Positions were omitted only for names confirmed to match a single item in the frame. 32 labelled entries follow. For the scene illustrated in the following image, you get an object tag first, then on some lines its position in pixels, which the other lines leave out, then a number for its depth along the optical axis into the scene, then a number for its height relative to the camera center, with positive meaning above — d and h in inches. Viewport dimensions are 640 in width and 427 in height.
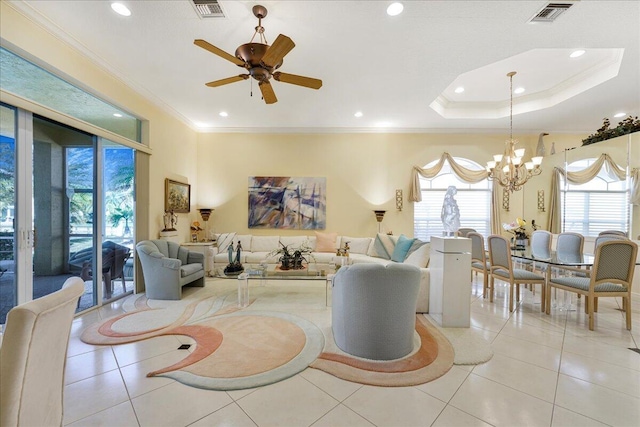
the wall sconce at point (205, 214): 222.2 -4.1
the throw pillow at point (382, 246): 203.2 -28.9
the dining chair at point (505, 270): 134.8 -33.1
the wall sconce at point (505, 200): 230.8 +10.4
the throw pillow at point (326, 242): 215.6 -27.4
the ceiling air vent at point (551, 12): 92.1 +75.4
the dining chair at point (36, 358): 31.6 -20.9
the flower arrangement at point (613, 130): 172.1 +58.6
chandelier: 165.6 +30.8
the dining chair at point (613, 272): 113.1 -27.1
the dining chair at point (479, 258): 157.1 -29.9
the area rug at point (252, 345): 79.4 -52.1
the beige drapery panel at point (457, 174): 227.3 +31.5
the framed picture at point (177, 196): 187.6 +10.1
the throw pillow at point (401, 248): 179.0 -27.5
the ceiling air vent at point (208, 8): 90.9 +74.9
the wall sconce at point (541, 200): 227.6 +10.4
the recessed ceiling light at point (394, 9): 91.7 +74.6
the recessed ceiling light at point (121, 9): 93.7 +75.5
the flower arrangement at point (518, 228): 167.6 -11.9
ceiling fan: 82.8 +52.1
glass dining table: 124.0 -25.0
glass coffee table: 138.0 -35.9
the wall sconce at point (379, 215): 224.1 -4.0
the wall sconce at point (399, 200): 232.8 +9.8
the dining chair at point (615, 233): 161.0 -13.5
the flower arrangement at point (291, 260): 150.6 -30.4
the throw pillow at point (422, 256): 136.3 -24.8
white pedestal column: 114.2 -32.4
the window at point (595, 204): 186.7 +6.2
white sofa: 198.7 -32.1
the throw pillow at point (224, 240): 214.1 -26.3
